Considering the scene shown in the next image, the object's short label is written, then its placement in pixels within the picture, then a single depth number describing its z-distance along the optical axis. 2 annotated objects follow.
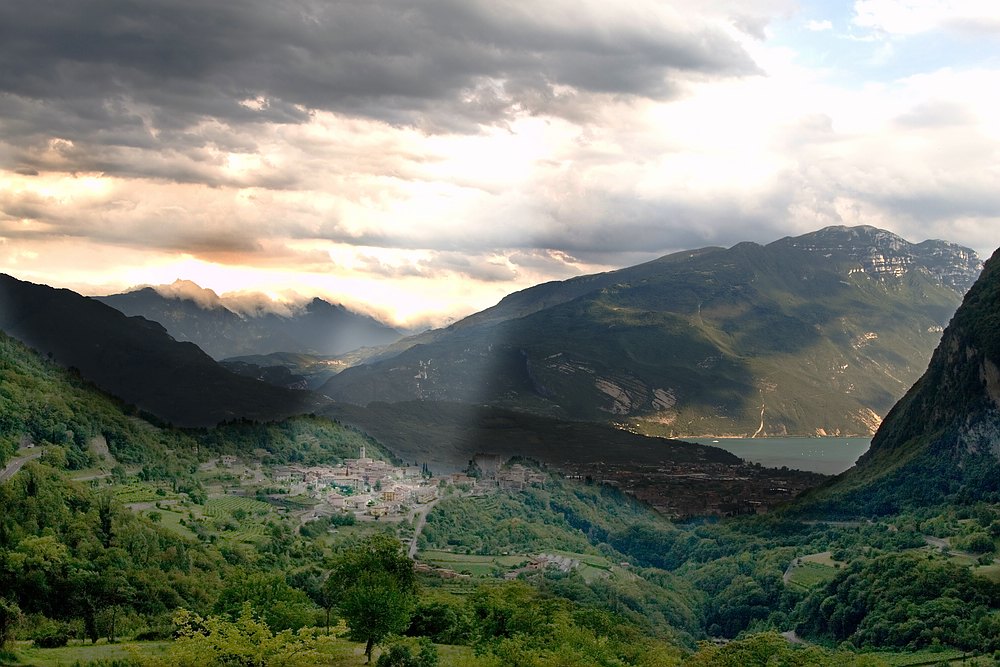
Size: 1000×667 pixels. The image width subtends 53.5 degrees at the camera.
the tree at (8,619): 38.91
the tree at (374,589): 43.16
